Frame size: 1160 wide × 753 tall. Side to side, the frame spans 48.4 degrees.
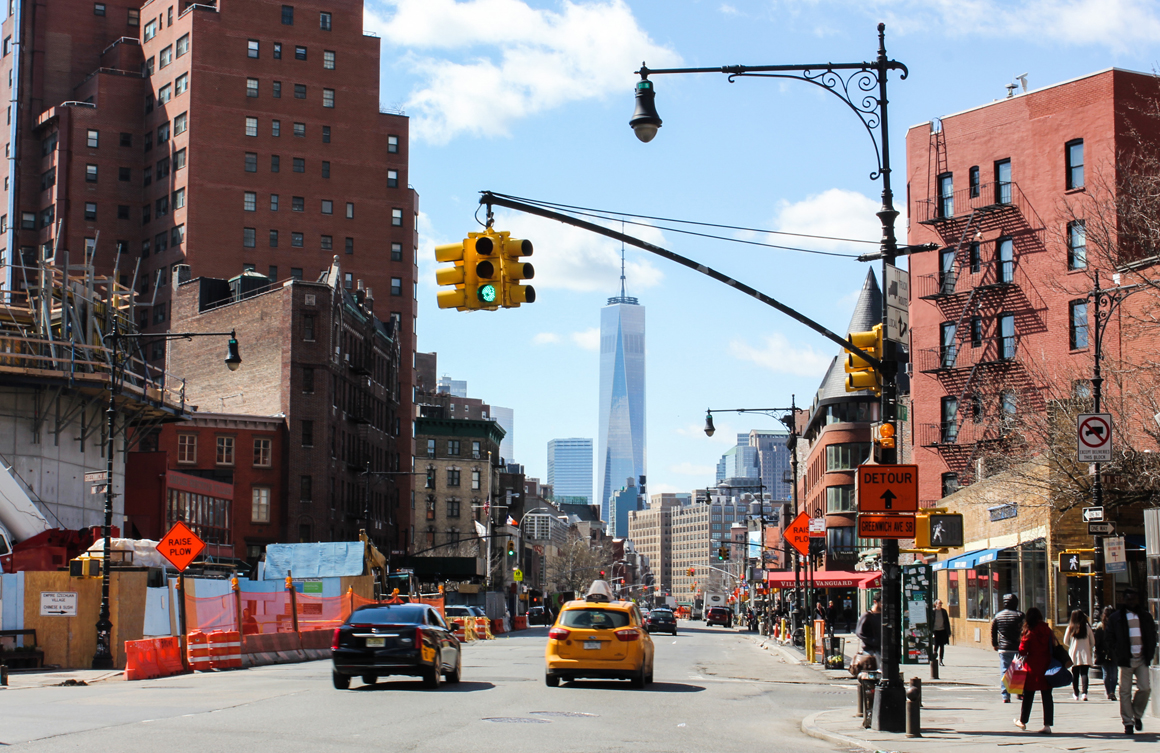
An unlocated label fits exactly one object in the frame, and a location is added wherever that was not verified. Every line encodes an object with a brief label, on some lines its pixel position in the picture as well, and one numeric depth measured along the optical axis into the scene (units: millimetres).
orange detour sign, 17469
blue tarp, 53594
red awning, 47969
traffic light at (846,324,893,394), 18078
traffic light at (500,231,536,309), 16281
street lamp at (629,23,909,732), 16719
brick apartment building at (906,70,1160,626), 49000
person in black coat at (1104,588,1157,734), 16578
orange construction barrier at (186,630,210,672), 29062
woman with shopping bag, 16609
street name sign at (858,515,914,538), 17178
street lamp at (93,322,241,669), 30922
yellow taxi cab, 23141
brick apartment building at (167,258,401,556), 74938
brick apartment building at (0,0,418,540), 95062
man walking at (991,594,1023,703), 21750
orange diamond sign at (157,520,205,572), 28406
